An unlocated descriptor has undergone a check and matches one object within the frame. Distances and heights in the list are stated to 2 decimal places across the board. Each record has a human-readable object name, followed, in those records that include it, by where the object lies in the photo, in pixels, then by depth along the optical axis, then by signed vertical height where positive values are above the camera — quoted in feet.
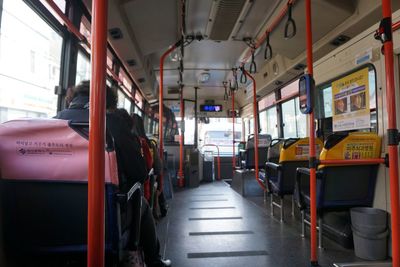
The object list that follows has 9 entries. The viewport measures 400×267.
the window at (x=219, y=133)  27.63 +1.41
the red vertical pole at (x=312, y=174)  6.21 -0.62
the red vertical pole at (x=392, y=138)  4.86 +0.14
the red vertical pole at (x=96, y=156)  2.72 -0.09
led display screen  28.37 +3.96
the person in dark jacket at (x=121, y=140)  4.48 +0.11
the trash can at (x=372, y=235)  6.77 -2.19
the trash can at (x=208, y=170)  23.21 -1.97
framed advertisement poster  7.71 +1.32
